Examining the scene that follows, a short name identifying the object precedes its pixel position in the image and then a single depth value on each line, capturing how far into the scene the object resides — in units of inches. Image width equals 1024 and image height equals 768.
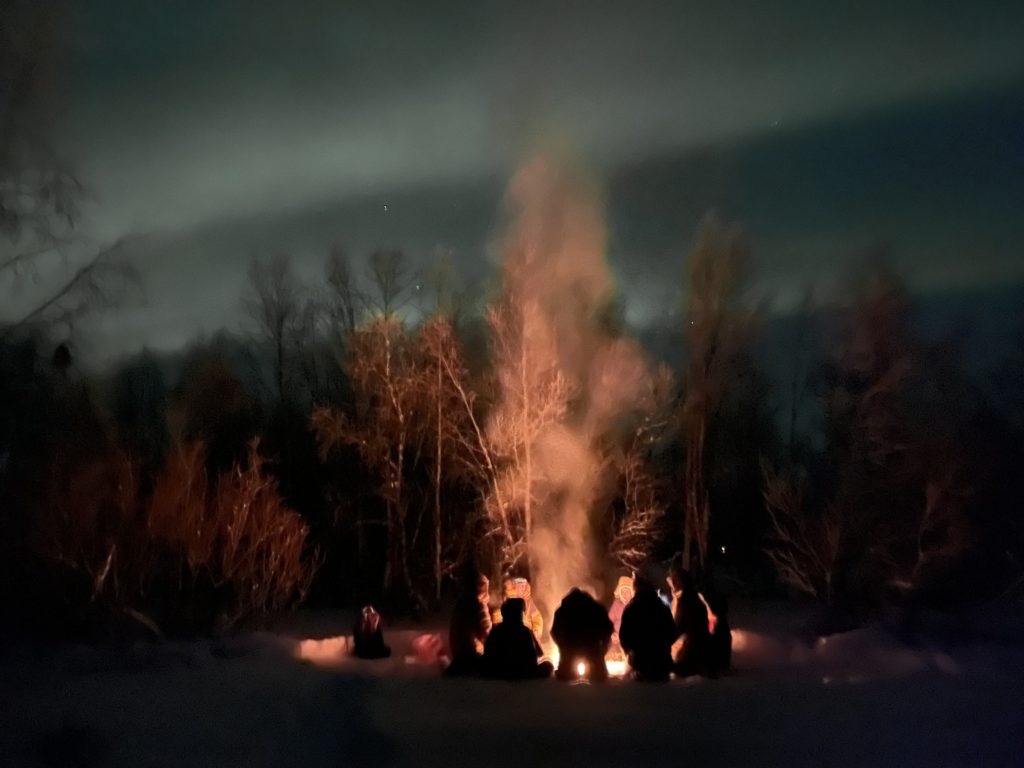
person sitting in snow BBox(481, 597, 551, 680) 547.5
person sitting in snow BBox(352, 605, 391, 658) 658.8
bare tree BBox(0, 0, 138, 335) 542.6
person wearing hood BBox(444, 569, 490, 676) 570.9
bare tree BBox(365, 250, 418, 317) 1275.3
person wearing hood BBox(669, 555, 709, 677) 567.5
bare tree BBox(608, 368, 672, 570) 943.7
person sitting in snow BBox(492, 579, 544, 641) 672.4
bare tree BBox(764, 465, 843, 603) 852.0
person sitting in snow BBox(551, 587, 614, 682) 553.0
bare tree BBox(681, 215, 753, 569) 1109.7
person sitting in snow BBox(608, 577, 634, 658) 674.8
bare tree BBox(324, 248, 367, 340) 1390.3
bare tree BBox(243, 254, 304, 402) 1542.8
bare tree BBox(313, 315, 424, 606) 1068.5
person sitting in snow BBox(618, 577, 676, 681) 550.6
